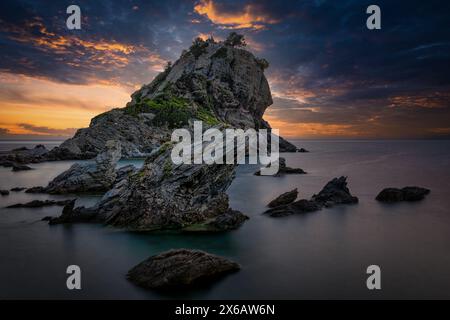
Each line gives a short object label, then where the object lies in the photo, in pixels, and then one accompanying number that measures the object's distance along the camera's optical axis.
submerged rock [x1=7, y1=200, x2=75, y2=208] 24.41
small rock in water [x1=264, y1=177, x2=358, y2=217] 23.00
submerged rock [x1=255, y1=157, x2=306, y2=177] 48.81
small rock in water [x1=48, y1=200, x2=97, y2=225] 19.86
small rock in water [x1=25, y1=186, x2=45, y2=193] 30.87
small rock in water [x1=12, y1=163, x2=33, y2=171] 49.97
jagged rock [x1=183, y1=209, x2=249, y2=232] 18.41
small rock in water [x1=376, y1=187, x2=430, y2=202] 28.06
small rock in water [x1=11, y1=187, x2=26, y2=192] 32.20
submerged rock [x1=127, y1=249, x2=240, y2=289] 11.82
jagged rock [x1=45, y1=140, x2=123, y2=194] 29.47
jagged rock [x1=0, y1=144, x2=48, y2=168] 59.56
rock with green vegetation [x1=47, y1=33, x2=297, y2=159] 78.19
